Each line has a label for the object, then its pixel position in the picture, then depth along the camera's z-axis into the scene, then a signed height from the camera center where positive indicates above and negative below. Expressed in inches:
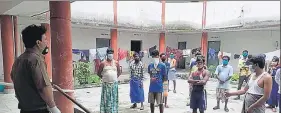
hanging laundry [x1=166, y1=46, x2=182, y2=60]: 659.6 -17.3
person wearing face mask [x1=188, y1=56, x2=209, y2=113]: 182.9 -30.7
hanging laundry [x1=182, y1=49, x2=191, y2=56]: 619.0 -16.1
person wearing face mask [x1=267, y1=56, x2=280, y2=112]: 237.9 -45.8
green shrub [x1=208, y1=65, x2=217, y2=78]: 539.2 -48.8
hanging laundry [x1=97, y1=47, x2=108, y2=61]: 473.1 -14.6
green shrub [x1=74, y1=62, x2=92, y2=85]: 390.0 -42.0
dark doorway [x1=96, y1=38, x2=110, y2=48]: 558.1 +7.5
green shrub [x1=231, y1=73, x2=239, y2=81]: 462.5 -58.3
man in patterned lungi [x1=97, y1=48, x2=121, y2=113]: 187.6 -29.9
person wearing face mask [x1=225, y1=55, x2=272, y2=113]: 122.4 -21.2
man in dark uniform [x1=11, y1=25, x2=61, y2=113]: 87.5 -11.1
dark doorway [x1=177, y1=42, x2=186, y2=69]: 683.1 -39.4
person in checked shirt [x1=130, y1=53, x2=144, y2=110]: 237.9 -37.8
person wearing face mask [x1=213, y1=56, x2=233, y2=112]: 232.2 -28.2
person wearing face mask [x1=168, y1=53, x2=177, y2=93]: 343.4 -39.4
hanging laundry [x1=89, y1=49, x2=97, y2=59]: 483.5 -13.0
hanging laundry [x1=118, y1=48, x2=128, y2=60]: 552.9 -19.1
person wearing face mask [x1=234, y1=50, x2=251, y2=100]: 282.0 -27.7
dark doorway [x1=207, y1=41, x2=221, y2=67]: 613.7 -18.2
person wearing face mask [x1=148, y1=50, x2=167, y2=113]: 199.3 -28.4
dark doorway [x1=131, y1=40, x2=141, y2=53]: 630.5 +1.0
